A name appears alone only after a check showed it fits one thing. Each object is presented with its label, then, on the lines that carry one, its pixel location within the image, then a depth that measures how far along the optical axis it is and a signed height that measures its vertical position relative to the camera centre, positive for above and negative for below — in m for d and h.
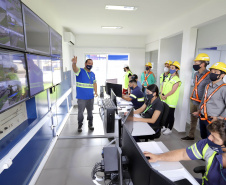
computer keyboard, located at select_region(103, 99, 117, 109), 1.89 -0.48
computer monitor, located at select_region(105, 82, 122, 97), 3.60 -0.46
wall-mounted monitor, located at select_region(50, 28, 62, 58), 2.88 +0.50
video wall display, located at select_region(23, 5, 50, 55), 1.81 +0.48
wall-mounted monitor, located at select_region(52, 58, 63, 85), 2.92 -0.05
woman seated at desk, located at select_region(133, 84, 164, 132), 2.36 -0.64
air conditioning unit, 4.66 +0.97
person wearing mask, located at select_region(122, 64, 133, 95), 5.36 -0.35
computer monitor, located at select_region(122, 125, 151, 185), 0.84 -0.58
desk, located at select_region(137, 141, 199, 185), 1.24 -0.87
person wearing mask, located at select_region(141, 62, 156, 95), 5.24 -0.27
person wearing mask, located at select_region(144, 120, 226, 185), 1.19 -0.73
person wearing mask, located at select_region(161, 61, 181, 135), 3.48 -0.50
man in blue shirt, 3.54 -0.47
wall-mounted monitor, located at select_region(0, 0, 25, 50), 1.31 +0.41
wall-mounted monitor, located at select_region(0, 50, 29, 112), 1.32 -0.12
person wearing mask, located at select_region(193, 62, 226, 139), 2.39 -0.42
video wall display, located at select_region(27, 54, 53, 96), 1.88 -0.08
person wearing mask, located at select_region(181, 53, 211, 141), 2.90 -0.14
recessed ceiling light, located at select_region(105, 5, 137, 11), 2.98 +1.24
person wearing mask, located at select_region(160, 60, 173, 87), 4.19 -0.02
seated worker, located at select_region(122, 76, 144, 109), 3.40 -0.58
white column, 3.33 -0.03
